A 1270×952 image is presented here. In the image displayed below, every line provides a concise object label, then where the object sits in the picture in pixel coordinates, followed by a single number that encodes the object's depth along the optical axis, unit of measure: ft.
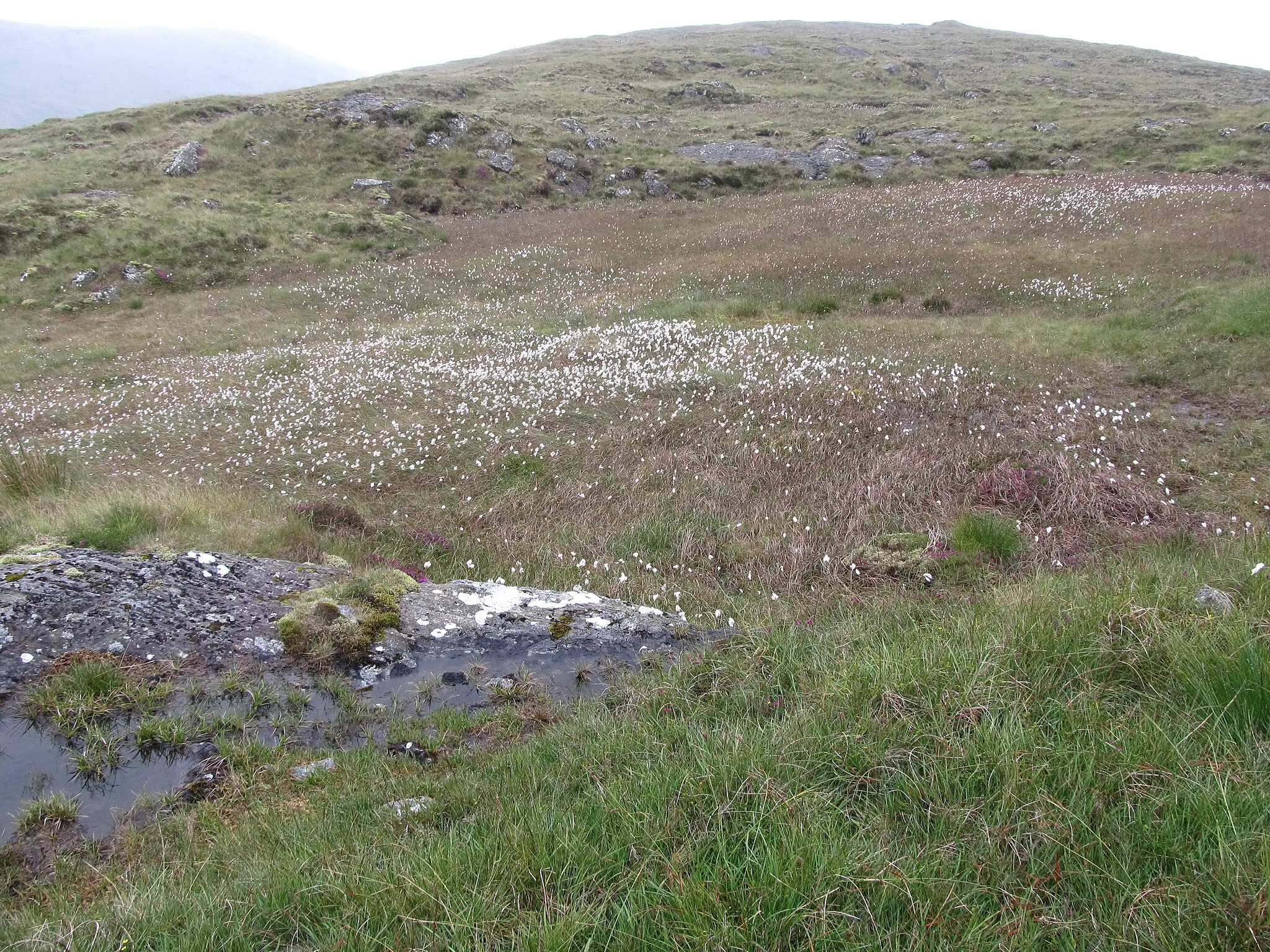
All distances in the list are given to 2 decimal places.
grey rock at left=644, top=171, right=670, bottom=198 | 128.88
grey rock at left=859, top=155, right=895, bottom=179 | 128.06
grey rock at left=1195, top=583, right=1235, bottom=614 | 13.75
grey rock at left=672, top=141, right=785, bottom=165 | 138.62
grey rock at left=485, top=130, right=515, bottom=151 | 137.18
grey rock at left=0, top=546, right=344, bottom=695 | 18.16
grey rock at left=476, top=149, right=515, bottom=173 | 131.85
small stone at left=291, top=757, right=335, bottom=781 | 14.35
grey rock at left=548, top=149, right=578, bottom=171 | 137.49
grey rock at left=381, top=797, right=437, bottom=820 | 11.94
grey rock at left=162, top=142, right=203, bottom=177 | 115.55
